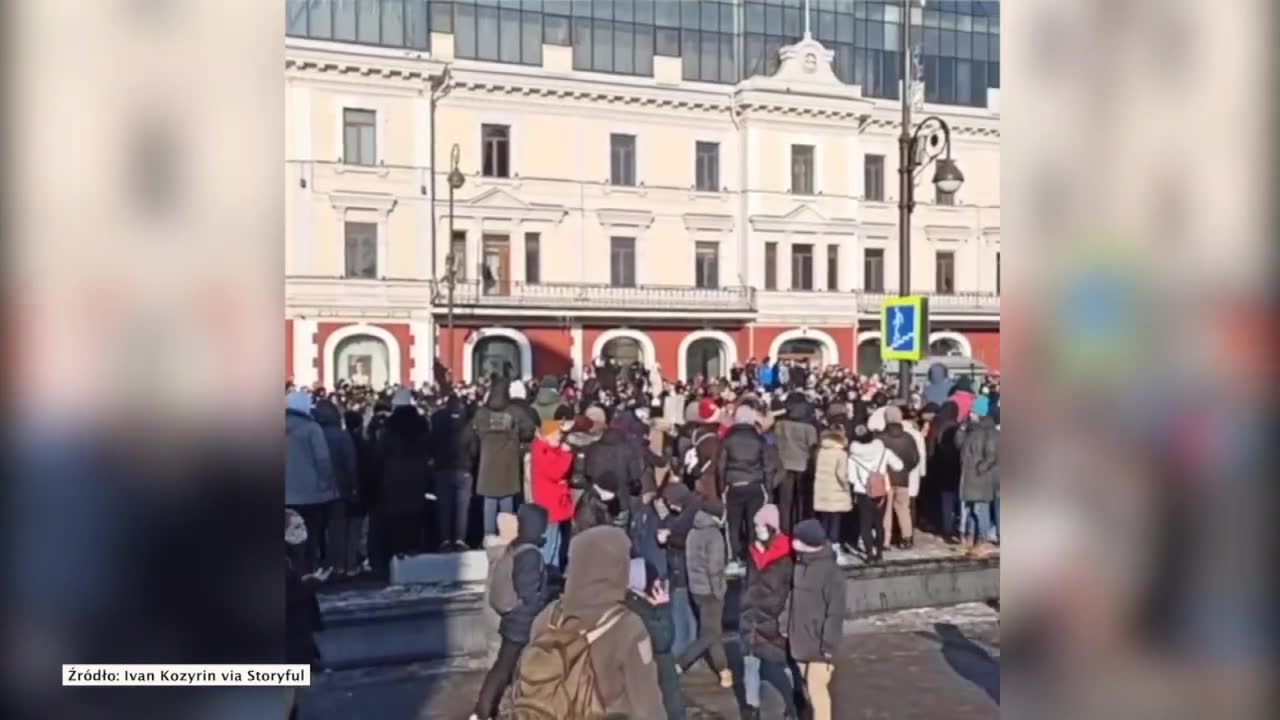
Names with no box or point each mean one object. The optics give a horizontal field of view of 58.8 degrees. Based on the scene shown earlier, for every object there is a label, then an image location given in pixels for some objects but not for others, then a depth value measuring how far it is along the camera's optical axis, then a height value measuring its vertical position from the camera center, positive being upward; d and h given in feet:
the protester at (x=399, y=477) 26.45 -2.93
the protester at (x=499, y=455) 27.22 -2.45
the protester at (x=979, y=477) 20.12 -2.47
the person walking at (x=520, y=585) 16.40 -3.39
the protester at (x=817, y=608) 15.93 -3.62
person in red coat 25.35 -2.79
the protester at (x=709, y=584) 19.34 -3.94
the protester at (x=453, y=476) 28.40 -3.09
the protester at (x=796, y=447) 27.37 -2.27
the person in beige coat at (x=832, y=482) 26.61 -3.03
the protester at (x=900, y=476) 27.35 -3.02
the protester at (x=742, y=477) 24.00 -2.64
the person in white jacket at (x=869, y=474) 27.22 -2.89
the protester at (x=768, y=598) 17.02 -3.70
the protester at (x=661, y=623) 17.53 -4.62
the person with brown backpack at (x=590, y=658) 10.80 -2.96
